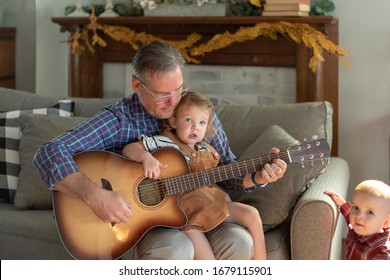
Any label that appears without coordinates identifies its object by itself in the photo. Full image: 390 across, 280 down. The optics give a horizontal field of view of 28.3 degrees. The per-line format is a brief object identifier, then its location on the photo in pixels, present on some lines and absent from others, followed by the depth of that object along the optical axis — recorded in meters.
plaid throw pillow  3.26
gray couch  2.62
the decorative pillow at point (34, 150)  3.14
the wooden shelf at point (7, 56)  4.97
